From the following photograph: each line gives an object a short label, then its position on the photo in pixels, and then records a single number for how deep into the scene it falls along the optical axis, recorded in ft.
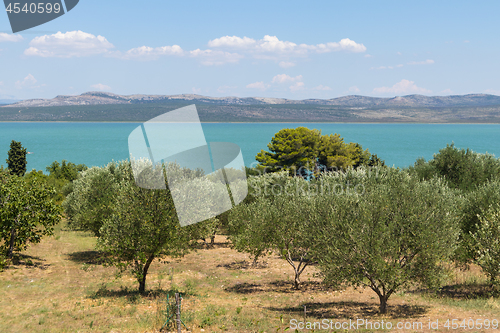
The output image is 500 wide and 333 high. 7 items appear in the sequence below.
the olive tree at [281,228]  101.81
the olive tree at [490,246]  83.71
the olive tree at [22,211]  96.88
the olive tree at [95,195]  122.31
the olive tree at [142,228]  77.92
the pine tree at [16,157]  318.86
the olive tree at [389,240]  66.85
